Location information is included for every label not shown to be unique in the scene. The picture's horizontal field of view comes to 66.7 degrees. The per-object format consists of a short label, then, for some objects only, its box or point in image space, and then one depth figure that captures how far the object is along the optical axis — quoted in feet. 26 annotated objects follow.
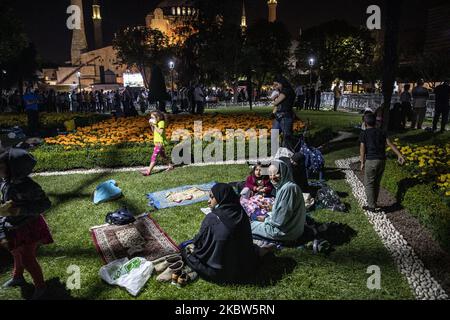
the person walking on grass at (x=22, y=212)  12.91
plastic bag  14.49
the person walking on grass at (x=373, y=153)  20.70
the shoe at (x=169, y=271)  15.01
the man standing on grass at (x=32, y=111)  51.08
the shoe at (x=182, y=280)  14.61
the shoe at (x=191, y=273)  15.04
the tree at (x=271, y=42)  160.04
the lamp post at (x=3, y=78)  94.07
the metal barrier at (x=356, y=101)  65.82
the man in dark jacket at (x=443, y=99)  43.98
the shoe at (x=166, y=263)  15.57
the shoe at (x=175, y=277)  14.82
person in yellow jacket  31.63
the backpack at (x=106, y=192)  25.08
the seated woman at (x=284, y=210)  16.90
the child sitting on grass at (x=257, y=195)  21.08
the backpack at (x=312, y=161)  28.04
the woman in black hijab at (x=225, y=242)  14.48
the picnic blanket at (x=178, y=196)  24.24
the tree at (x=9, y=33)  60.85
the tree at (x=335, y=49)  164.04
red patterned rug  17.58
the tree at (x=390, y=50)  32.96
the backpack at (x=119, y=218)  21.03
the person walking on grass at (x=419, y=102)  46.73
